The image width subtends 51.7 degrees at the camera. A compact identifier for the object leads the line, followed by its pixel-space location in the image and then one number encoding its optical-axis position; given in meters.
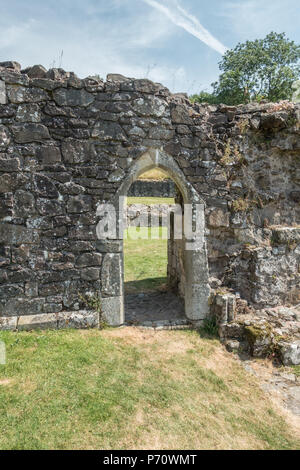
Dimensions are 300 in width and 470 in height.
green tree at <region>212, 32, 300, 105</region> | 25.81
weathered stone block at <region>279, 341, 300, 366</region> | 4.45
